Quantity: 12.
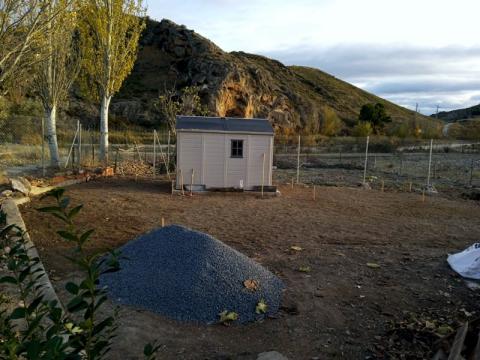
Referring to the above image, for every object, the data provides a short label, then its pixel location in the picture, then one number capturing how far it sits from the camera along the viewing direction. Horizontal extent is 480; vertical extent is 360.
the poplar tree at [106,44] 18.89
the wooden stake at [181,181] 14.66
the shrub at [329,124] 62.06
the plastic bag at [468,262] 7.19
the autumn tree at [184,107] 23.99
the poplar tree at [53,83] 15.95
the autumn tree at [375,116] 60.19
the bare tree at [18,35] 9.66
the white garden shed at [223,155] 14.91
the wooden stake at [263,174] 15.07
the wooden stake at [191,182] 14.82
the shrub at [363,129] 56.30
